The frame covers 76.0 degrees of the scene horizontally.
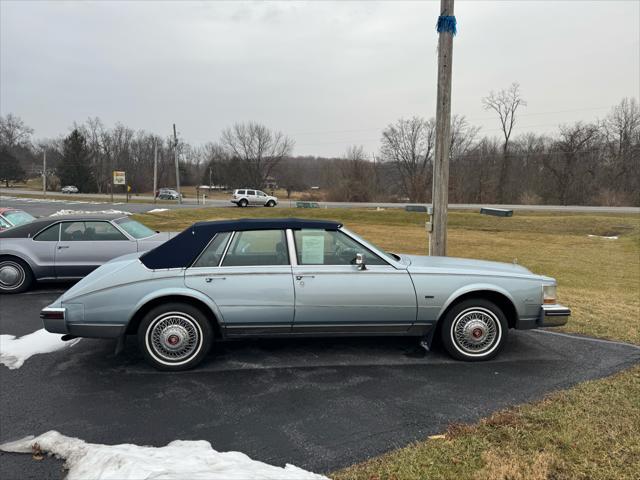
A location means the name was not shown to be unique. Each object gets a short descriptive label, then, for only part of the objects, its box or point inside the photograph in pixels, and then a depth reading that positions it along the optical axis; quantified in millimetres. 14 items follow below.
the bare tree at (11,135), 86500
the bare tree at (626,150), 44597
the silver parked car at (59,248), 7074
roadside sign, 47838
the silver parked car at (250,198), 40688
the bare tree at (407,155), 61078
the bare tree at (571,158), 47719
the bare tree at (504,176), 52356
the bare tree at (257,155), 78750
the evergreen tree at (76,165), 70250
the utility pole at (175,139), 45875
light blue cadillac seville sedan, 3914
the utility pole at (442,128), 6754
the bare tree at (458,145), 56278
